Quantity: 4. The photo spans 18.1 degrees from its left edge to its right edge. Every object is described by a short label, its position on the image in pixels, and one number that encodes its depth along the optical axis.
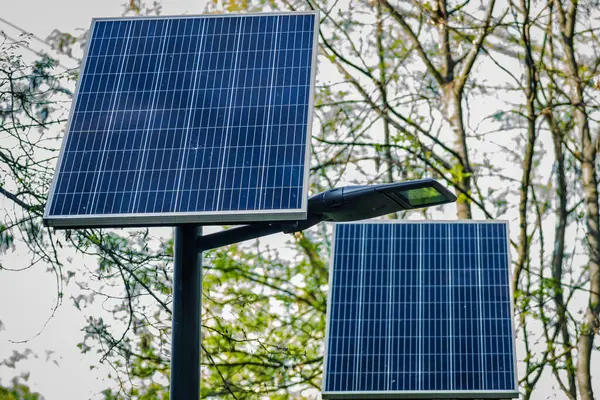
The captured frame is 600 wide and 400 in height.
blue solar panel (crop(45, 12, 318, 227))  10.90
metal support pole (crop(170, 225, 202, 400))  10.40
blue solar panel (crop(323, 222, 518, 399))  16.23
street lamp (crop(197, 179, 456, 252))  11.05
